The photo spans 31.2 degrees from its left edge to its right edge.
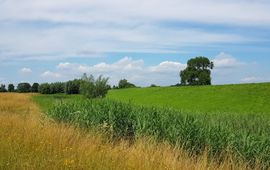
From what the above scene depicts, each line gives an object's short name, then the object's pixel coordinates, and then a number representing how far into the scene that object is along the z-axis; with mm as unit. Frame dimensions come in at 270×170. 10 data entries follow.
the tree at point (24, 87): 153875
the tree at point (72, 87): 120519
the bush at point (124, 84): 132750
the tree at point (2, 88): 142162
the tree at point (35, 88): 155625
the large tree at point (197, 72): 116375
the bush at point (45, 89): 134625
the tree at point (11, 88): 152588
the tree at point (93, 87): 70500
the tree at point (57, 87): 134625
